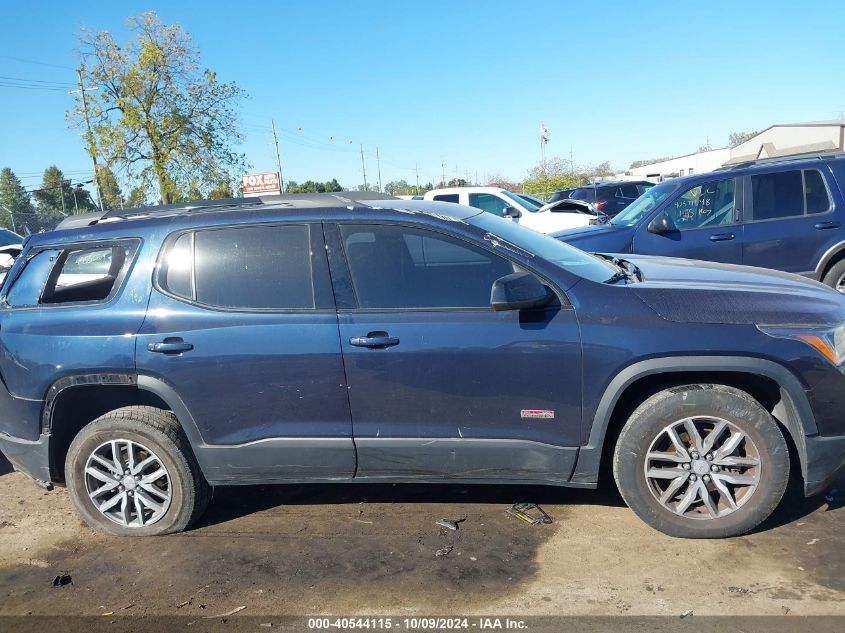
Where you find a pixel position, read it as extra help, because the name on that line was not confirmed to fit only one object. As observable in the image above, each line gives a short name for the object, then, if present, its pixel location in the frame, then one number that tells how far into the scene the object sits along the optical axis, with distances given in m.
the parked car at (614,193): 18.83
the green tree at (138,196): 24.63
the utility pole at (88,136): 23.23
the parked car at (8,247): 8.88
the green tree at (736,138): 72.10
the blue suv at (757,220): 6.79
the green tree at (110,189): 23.98
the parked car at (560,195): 22.18
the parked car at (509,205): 12.28
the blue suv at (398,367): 3.23
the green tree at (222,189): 26.12
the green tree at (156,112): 22.95
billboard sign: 25.81
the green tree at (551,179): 39.28
